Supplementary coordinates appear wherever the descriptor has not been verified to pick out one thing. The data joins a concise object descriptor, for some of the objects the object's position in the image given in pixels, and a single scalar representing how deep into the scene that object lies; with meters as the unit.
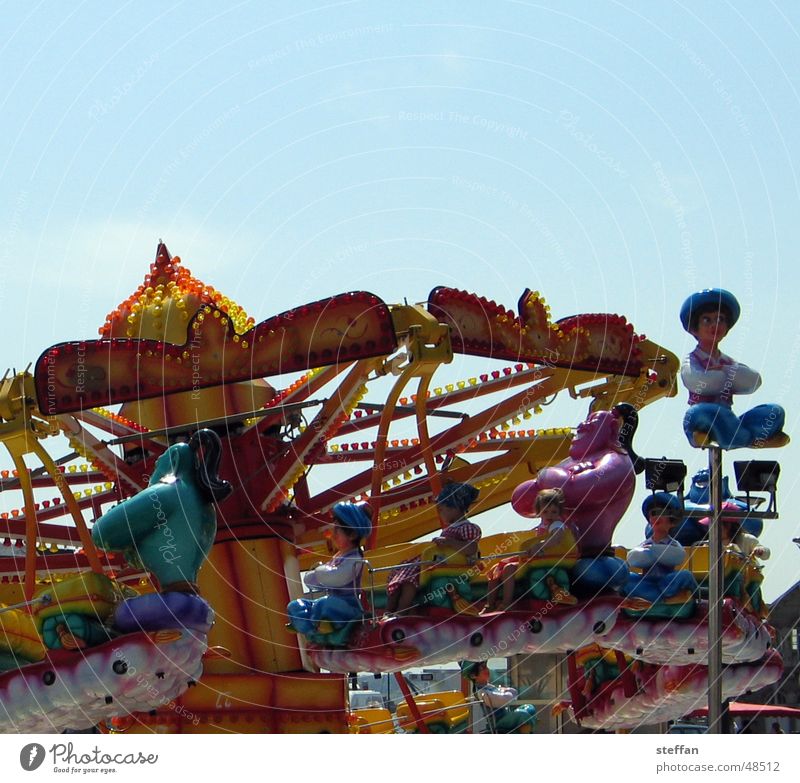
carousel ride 17.86
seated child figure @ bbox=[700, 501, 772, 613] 20.33
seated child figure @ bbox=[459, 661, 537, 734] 23.80
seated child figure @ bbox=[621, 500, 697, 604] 19.53
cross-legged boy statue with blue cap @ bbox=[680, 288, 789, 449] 20.30
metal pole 17.27
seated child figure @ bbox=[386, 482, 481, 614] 19.14
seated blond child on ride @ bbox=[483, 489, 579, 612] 19.16
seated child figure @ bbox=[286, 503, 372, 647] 18.95
